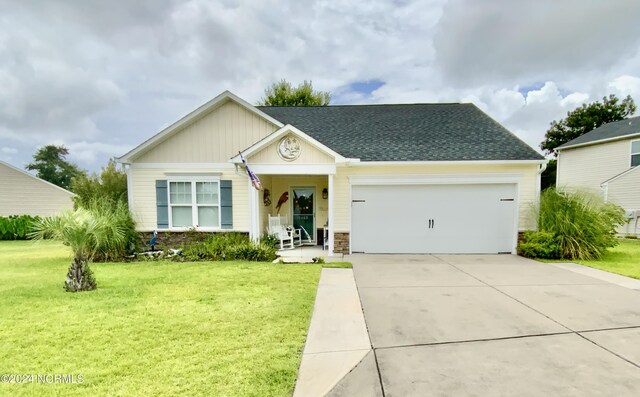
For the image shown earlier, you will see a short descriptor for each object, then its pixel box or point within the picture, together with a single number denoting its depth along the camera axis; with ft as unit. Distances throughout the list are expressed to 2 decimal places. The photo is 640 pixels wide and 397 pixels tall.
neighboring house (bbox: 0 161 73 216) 59.00
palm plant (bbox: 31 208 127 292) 18.43
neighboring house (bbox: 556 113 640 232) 49.01
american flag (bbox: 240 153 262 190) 28.84
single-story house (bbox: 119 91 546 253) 30.71
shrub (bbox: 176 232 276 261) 28.89
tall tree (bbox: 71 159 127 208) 40.52
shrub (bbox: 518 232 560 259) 28.09
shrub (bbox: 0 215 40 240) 49.52
